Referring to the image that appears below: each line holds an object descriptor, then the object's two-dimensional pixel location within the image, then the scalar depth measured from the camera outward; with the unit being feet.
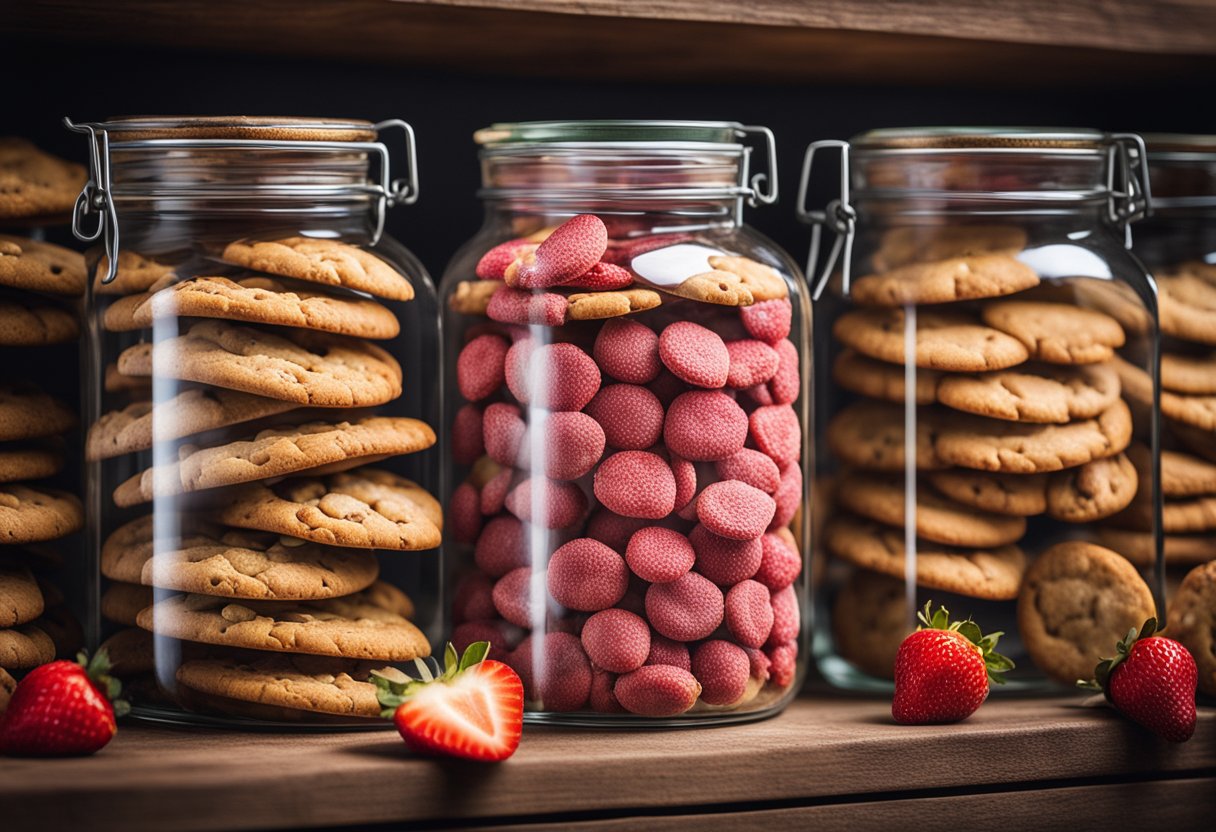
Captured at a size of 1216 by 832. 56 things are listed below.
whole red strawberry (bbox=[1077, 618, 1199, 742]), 2.60
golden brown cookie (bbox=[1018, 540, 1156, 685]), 2.91
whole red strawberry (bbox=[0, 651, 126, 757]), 2.28
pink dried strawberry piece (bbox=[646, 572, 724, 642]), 2.55
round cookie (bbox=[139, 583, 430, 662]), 2.48
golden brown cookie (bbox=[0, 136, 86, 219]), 2.72
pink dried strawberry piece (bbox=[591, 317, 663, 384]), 2.55
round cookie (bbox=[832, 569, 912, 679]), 3.06
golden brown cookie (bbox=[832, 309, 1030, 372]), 2.87
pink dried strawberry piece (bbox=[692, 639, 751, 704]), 2.60
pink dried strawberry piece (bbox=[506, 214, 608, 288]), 2.57
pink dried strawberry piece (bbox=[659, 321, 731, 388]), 2.53
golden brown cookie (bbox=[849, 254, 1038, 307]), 2.91
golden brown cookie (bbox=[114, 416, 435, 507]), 2.48
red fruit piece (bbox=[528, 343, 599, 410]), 2.56
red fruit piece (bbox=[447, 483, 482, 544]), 2.76
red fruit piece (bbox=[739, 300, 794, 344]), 2.66
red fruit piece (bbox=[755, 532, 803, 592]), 2.69
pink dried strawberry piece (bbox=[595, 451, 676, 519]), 2.53
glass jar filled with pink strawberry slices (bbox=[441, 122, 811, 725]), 2.56
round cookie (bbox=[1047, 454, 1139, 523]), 2.97
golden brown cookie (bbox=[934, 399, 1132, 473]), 2.89
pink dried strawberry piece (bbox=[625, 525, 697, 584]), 2.52
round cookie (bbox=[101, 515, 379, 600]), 2.49
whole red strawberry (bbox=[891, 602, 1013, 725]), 2.60
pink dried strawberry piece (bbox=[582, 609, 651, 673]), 2.54
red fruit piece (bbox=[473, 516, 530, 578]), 2.66
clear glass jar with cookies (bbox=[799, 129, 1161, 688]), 2.92
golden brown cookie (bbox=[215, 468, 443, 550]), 2.49
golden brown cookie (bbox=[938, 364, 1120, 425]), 2.86
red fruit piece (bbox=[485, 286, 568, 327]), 2.58
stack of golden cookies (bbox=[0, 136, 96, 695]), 2.61
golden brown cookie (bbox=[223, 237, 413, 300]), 2.57
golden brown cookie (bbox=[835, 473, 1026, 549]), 2.97
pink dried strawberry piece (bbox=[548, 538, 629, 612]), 2.56
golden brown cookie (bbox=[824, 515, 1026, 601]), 2.96
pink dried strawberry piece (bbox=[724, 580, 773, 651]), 2.60
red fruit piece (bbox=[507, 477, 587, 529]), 2.60
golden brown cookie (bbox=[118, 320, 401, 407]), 2.47
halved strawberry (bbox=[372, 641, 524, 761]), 2.28
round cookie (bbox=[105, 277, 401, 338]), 2.45
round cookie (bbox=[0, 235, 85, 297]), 2.64
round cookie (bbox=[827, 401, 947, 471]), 3.01
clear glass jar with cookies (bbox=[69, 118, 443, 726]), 2.50
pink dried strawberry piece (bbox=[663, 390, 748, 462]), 2.55
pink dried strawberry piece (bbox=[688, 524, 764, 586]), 2.58
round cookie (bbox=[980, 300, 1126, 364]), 2.91
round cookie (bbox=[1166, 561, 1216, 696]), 2.88
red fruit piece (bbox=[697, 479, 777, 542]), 2.55
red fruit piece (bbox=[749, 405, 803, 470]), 2.67
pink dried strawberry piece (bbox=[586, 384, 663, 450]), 2.55
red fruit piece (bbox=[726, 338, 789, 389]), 2.62
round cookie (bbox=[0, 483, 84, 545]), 2.58
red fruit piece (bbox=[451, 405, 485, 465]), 2.75
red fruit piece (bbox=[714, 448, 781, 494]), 2.61
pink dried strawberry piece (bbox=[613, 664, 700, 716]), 2.54
